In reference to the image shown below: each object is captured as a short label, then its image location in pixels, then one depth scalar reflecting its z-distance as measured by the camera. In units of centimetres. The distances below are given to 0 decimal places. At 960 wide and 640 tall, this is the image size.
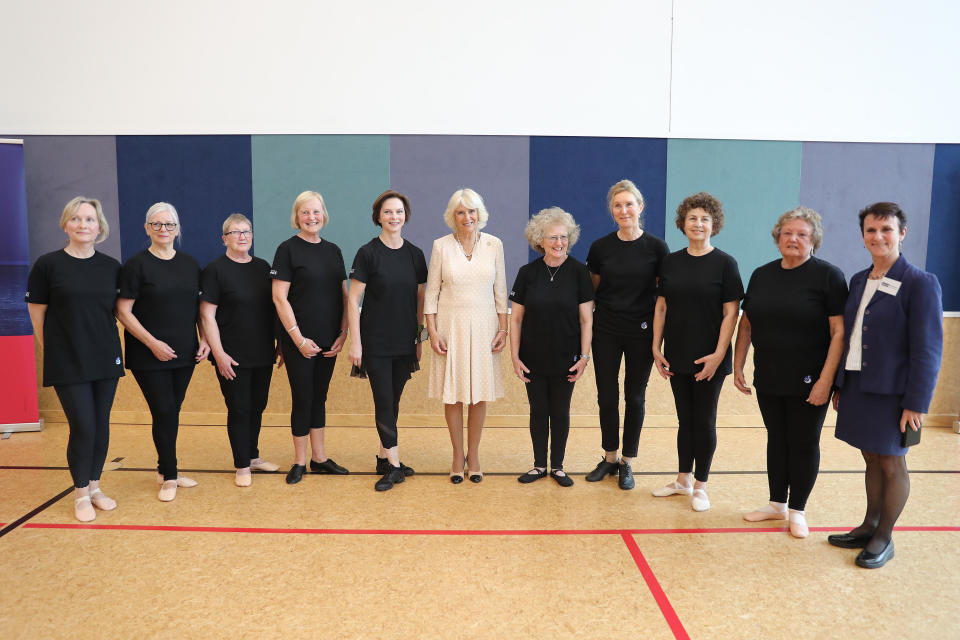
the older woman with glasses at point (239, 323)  343
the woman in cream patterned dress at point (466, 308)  343
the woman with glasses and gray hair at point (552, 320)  344
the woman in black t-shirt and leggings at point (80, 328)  302
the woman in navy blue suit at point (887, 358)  248
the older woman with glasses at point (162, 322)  321
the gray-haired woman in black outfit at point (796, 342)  280
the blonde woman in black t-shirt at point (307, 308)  345
